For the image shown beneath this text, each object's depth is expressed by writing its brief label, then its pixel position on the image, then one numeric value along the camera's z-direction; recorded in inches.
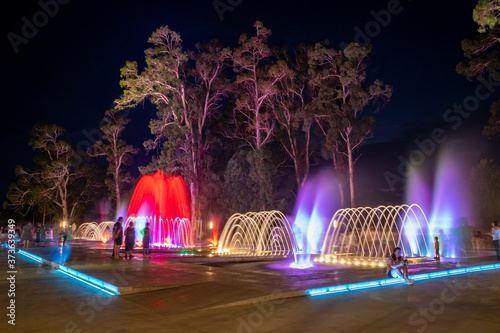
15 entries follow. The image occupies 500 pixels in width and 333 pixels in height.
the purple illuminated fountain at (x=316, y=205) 1438.0
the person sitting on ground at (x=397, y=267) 391.9
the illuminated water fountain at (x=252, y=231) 1282.5
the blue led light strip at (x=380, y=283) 344.2
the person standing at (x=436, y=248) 647.1
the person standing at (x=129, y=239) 682.2
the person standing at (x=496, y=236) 604.2
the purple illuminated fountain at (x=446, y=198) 866.3
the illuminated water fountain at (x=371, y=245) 729.8
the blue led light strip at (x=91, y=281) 368.5
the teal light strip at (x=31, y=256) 689.6
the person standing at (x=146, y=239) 711.1
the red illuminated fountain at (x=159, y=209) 1268.5
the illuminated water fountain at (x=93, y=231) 1795.0
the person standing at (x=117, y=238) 679.1
